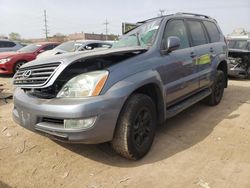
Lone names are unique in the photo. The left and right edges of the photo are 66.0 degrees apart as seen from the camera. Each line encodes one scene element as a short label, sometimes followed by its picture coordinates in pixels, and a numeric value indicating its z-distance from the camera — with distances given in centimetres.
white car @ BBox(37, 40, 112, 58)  720
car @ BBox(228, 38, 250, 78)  659
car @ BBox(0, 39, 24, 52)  917
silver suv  201
